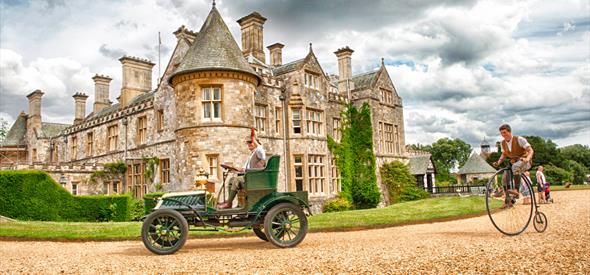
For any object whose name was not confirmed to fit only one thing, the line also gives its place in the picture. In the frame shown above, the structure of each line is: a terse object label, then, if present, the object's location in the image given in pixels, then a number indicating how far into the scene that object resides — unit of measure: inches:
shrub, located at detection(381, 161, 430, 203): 1113.4
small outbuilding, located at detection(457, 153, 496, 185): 1893.5
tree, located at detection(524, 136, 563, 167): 2554.1
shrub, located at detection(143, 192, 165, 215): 306.5
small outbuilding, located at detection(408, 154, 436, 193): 1371.8
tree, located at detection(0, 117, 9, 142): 1490.7
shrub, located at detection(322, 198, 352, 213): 922.1
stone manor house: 692.7
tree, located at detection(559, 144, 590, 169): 3061.0
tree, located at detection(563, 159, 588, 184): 2486.5
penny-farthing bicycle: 295.9
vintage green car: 281.0
